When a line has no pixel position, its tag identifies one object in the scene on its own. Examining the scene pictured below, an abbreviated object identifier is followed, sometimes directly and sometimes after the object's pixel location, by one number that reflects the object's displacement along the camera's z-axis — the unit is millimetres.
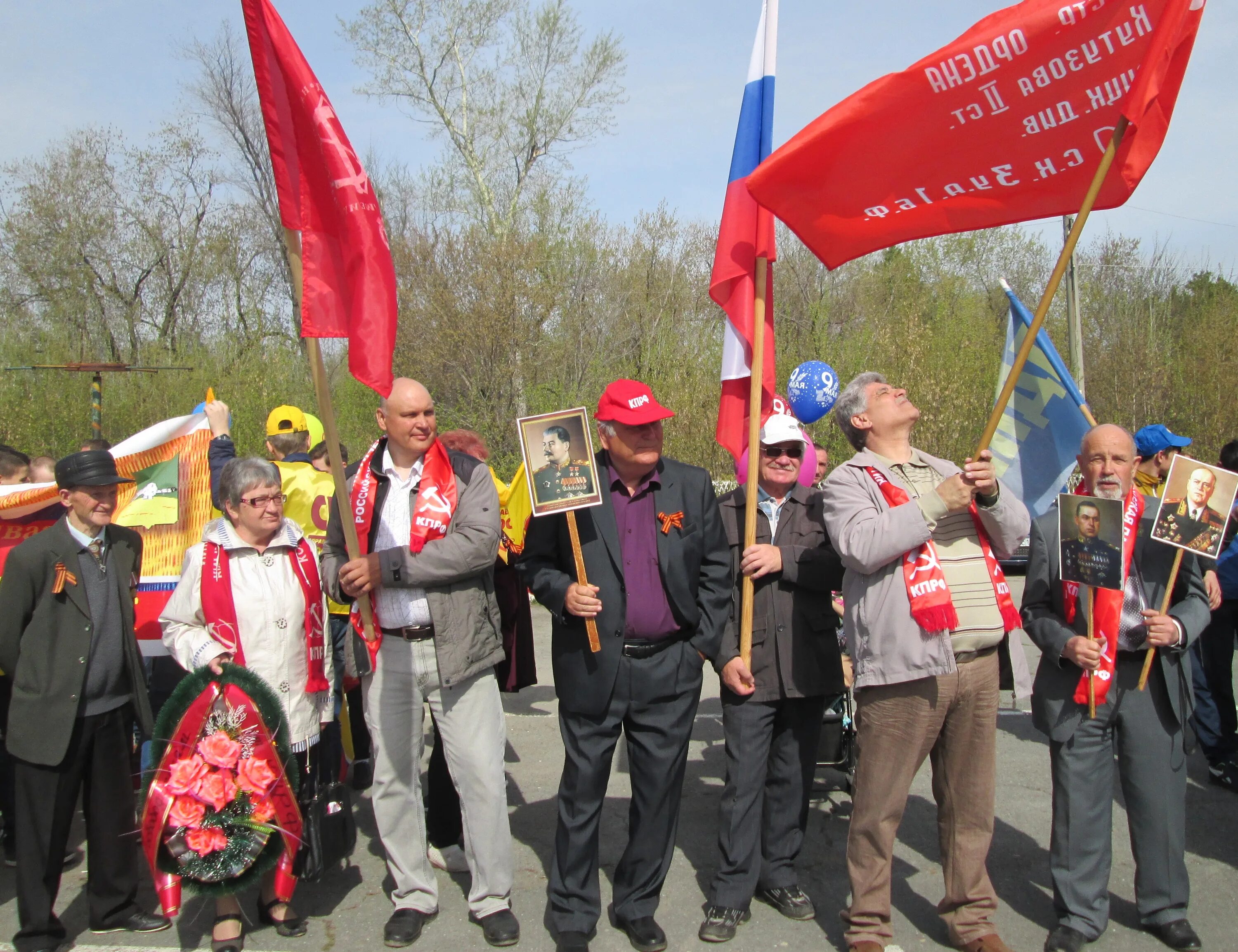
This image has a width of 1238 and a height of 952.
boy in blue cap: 6113
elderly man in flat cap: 3883
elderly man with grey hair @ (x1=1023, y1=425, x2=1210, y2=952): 3793
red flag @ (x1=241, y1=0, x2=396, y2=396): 3701
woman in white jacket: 3914
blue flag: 5531
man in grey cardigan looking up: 3518
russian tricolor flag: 4215
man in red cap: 3805
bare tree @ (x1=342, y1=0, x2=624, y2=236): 24297
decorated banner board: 5246
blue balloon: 6957
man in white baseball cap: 4016
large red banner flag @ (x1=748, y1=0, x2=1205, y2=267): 3580
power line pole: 15648
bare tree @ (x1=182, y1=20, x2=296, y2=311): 26453
